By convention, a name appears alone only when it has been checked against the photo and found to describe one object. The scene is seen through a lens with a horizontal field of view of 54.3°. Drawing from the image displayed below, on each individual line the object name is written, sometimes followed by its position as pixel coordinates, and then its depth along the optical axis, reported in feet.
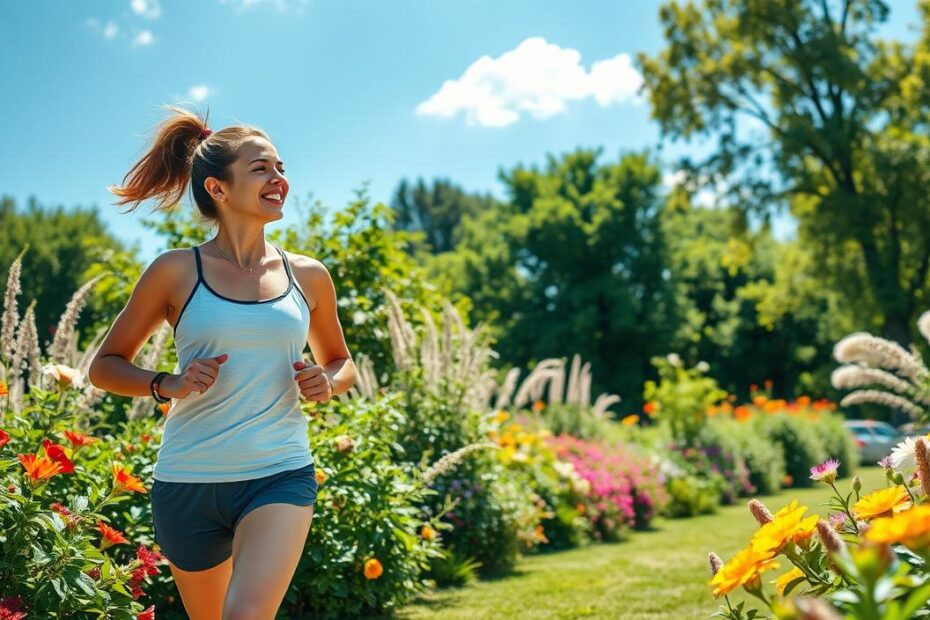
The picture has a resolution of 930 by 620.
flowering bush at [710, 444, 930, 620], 3.35
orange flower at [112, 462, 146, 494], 10.41
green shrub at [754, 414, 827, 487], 57.16
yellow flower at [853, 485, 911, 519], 5.95
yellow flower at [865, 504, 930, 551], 3.75
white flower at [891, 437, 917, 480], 7.82
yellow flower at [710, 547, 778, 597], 5.05
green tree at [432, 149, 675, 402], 106.52
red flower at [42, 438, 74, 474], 10.06
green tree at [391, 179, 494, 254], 180.45
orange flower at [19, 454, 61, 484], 9.91
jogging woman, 8.17
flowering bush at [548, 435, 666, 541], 32.68
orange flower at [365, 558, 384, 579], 15.85
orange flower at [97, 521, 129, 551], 10.43
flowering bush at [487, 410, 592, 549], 28.73
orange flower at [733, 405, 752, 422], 57.57
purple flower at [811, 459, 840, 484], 7.29
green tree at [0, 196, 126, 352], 96.12
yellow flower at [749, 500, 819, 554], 5.37
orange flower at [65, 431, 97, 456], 12.23
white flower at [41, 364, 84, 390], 13.01
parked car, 73.26
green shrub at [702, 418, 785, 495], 49.62
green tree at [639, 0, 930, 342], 75.00
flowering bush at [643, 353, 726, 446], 47.21
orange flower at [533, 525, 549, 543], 26.94
